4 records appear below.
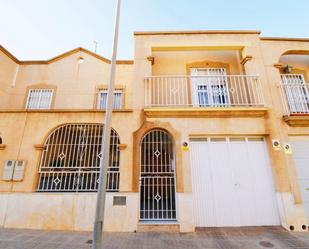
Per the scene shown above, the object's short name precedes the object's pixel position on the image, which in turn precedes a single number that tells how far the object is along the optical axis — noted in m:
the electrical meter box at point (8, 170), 5.63
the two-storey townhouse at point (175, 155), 5.45
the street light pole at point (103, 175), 3.17
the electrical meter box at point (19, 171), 5.63
